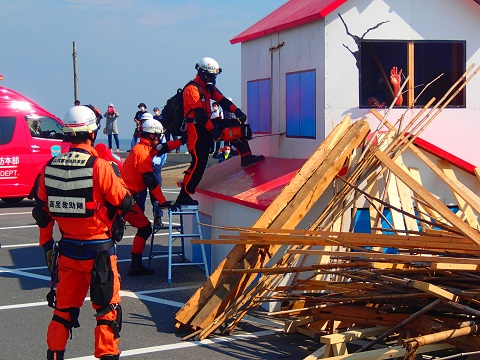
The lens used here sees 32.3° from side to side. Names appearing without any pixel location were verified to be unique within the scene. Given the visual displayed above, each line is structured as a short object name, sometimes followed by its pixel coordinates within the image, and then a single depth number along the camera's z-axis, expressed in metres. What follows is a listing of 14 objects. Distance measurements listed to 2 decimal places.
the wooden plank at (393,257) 5.73
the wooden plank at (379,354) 5.61
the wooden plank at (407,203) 7.95
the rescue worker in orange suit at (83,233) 6.04
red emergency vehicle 16.61
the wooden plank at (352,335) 5.93
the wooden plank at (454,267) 5.96
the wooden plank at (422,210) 7.92
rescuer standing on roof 9.74
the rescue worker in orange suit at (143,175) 9.74
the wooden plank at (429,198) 6.19
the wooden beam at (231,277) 7.39
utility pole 31.64
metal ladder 9.62
